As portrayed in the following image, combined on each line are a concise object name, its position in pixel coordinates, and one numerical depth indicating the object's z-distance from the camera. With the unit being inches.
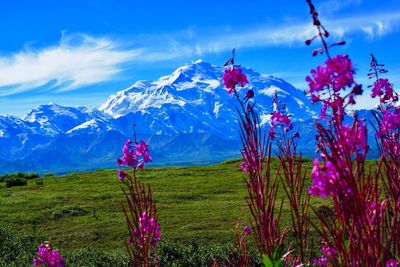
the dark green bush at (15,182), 1377.1
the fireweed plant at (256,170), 155.2
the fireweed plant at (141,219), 152.1
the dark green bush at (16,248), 448.5
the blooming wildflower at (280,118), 196.8
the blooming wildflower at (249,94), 148.6
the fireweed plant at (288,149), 163.2
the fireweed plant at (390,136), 132.6
